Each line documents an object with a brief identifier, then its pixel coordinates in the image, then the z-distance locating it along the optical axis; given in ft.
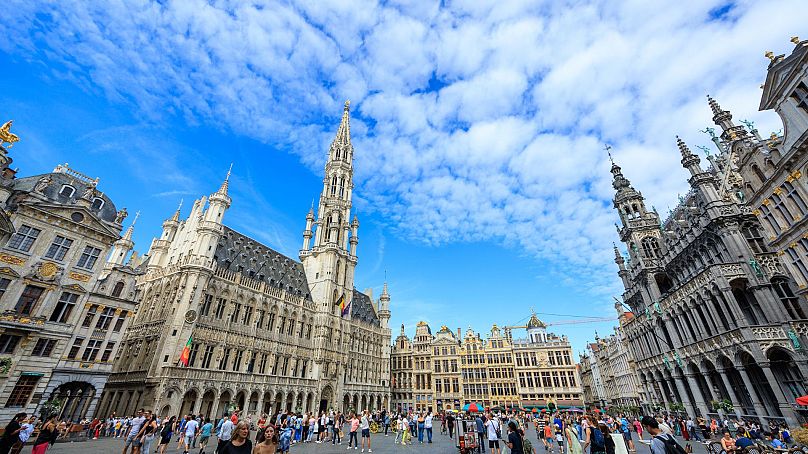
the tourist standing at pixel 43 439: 35.83
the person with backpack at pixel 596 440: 30.23
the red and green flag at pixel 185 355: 107.89
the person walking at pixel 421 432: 73.87
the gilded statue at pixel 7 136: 75.07
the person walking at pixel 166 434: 50.14
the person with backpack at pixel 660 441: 22.17
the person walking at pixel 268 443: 19.49
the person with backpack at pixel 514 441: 32.86
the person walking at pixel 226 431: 45.69
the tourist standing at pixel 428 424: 70.56
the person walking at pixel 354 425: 61.94
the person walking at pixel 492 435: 47.88
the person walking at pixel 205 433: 52.85
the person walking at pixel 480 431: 55.11
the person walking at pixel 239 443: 18.33
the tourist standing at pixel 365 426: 60.49
